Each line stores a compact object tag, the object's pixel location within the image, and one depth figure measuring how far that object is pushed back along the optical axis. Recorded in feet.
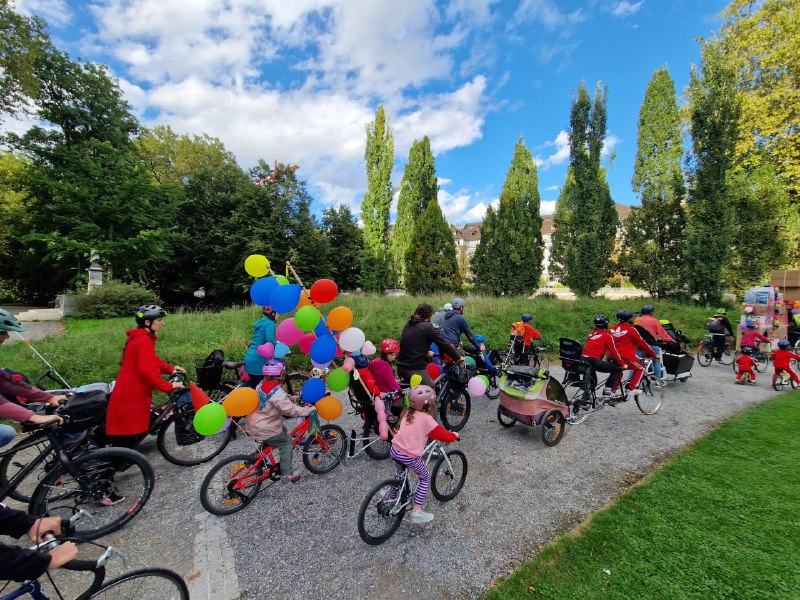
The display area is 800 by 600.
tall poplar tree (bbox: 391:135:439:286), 75.46
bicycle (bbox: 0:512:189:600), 5.98
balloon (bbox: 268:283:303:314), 14.14
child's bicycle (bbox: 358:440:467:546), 10.57
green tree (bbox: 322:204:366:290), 86.79
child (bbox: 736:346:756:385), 29.22
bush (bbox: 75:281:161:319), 44.01
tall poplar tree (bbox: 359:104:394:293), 80.59
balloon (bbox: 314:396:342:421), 14.16
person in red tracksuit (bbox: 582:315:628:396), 19.65
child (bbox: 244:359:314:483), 12.50
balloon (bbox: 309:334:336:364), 14.19
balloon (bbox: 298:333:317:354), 15.96
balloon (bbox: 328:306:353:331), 14.83
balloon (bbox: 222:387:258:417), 11.85
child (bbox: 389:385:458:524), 11.06
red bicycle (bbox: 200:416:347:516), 11.83
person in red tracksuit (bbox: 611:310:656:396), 20.06
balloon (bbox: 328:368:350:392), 14.87
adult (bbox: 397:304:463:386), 16.78
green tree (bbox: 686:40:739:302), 48.96
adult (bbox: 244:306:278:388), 17.97
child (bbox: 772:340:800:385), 27.40
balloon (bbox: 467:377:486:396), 15.74
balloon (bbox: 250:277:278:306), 15.03
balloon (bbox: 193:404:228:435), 11.24
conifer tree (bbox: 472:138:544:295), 63.98
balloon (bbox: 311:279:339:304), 14.92
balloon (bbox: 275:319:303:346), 15.07
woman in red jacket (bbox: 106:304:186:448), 12.46
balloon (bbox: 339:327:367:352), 14.66
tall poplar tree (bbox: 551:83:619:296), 57.67
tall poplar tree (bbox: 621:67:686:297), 57.26
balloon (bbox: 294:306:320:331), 13.91
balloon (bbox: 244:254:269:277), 16.39
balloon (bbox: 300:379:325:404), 13.87
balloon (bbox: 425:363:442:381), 17.33
